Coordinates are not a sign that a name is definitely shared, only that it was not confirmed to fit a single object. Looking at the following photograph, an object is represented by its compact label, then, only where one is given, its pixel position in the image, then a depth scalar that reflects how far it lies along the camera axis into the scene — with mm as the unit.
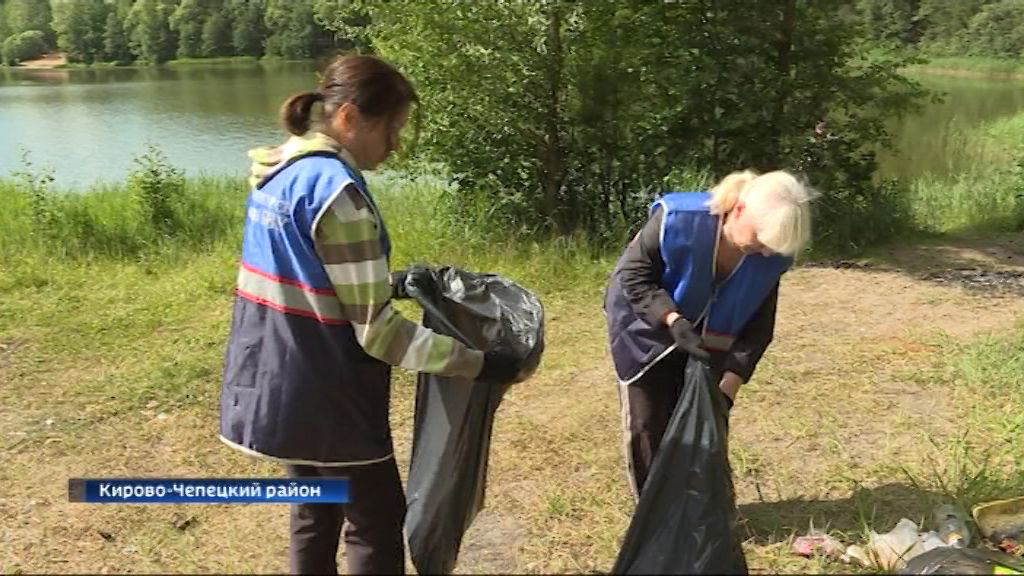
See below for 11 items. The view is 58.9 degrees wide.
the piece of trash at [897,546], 2863
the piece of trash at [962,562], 2373
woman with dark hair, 1900
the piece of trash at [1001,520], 3027
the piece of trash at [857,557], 2928
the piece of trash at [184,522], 3293
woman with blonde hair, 2537
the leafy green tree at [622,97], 7129
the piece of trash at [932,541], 2867
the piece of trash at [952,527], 2932
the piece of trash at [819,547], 3021
